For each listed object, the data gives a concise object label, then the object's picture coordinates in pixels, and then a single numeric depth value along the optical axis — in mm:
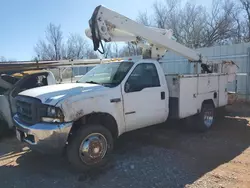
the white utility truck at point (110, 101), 3117
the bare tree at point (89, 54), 36328
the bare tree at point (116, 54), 34407
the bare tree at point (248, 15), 24017
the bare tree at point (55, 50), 36561
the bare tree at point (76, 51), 36932
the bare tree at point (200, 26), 23318
